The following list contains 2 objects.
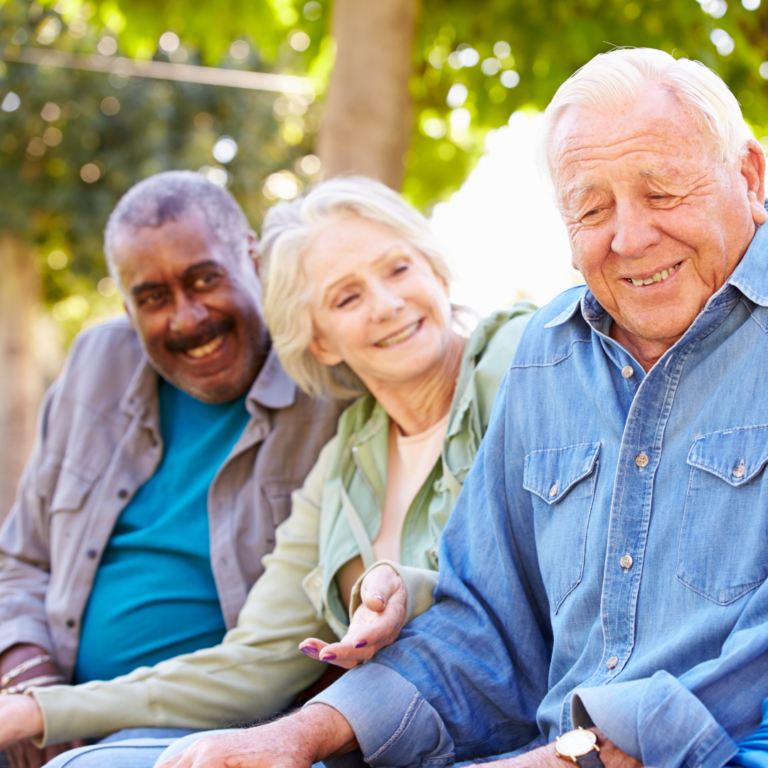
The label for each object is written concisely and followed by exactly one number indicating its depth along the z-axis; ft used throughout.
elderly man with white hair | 4.96
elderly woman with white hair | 8.05
